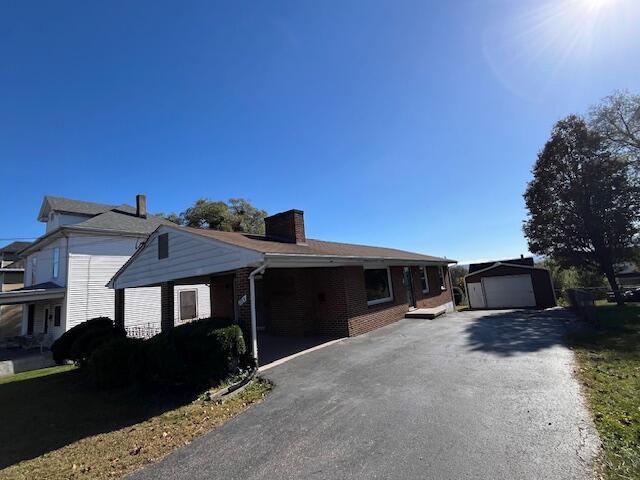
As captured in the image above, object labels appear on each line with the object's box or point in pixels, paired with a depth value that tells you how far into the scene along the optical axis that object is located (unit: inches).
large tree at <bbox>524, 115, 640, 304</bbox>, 777.6
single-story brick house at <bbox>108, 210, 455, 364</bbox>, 325.1
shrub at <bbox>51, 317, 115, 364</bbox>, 426.3
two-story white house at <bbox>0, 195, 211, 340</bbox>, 646.5
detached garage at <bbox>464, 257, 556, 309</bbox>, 930.1
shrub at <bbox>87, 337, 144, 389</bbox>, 318.0
